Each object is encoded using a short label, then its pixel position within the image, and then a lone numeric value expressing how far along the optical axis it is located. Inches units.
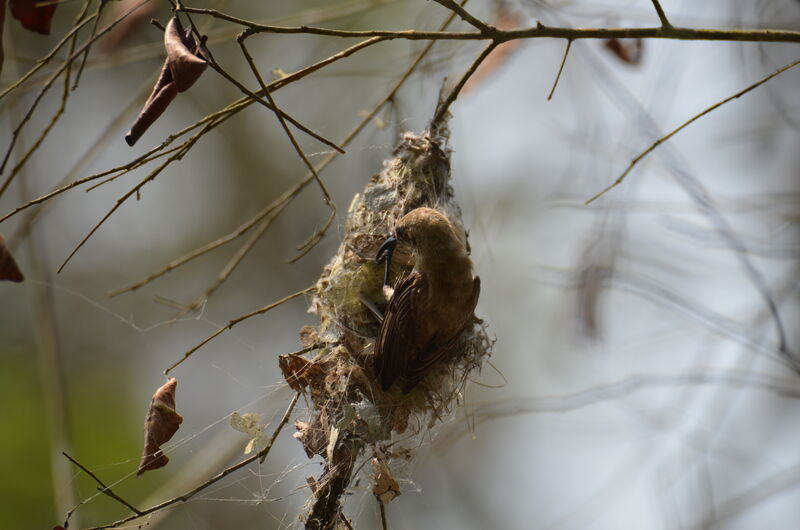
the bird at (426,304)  252.7
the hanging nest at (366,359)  241.1
